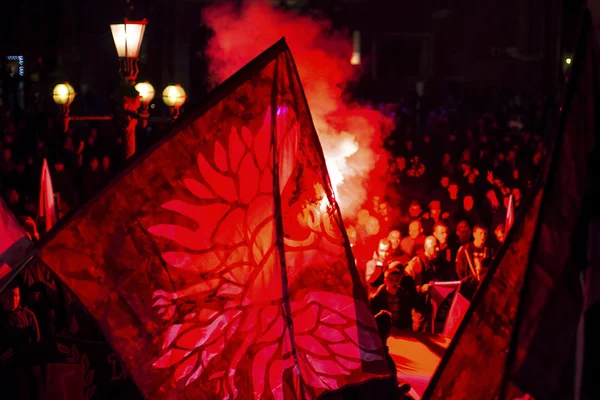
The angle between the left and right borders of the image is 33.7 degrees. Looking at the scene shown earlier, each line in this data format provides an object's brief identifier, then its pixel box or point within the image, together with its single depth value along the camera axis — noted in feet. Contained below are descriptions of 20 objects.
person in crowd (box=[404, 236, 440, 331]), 31.63
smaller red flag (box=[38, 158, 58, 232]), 31.06
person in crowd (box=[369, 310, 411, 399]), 22.91
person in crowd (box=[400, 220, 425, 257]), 36.42
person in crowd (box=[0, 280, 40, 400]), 22.94
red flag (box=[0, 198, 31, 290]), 20.04
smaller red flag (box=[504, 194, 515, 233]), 33.17
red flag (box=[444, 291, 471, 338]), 29.71
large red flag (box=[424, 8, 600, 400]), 12.53
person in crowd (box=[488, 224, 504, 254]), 37.26
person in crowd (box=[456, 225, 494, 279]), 35.12
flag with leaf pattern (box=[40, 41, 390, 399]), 15.46
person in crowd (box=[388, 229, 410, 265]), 34.30
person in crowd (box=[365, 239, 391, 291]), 32.30
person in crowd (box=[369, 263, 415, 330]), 30.89
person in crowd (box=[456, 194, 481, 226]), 41.98
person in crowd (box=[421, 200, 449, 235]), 39.34
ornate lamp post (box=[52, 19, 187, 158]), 31.99
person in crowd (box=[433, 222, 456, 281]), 36.22
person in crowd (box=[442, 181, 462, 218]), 42.88
